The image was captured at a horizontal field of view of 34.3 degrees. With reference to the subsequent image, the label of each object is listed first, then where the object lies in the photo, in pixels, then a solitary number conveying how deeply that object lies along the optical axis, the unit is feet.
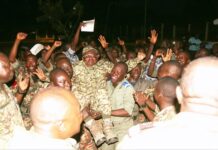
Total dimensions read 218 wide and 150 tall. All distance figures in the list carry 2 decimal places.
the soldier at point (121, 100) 18.92
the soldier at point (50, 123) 7.64
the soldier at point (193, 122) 6.86
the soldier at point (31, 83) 19.36
